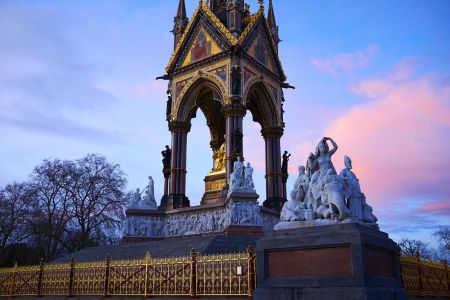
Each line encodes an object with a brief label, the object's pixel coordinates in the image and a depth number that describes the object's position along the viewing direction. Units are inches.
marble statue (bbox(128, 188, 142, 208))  933.2
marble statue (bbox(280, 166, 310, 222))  382.6
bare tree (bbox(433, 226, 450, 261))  1978.3
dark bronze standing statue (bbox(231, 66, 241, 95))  928.9
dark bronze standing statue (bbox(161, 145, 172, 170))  991.0
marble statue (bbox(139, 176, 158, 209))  938.1
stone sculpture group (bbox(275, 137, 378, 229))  364.5
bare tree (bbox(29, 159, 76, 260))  1378.0
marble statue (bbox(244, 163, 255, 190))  799.1
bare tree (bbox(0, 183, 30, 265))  1352.1
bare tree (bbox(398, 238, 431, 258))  2016.5
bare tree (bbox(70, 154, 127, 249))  1412.4
